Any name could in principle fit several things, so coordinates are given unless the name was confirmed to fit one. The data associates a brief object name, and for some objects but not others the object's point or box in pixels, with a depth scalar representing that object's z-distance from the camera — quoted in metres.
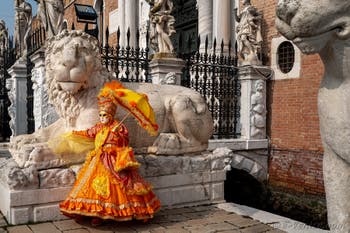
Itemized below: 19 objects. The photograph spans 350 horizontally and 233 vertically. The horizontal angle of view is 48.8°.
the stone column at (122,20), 17.88
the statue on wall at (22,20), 12.34
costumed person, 3.69
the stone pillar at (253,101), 9.61
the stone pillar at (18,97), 10.20
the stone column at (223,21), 11.26
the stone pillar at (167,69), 8.30
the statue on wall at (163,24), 8.51
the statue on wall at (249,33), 9.87
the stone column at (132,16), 17.17
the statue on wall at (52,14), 8.23
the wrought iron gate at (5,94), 12.23
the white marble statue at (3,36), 15.02
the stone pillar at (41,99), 7.80
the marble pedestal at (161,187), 3.90
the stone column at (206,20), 11.91
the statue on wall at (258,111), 9.62
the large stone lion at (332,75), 1.74
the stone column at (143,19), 16.80
